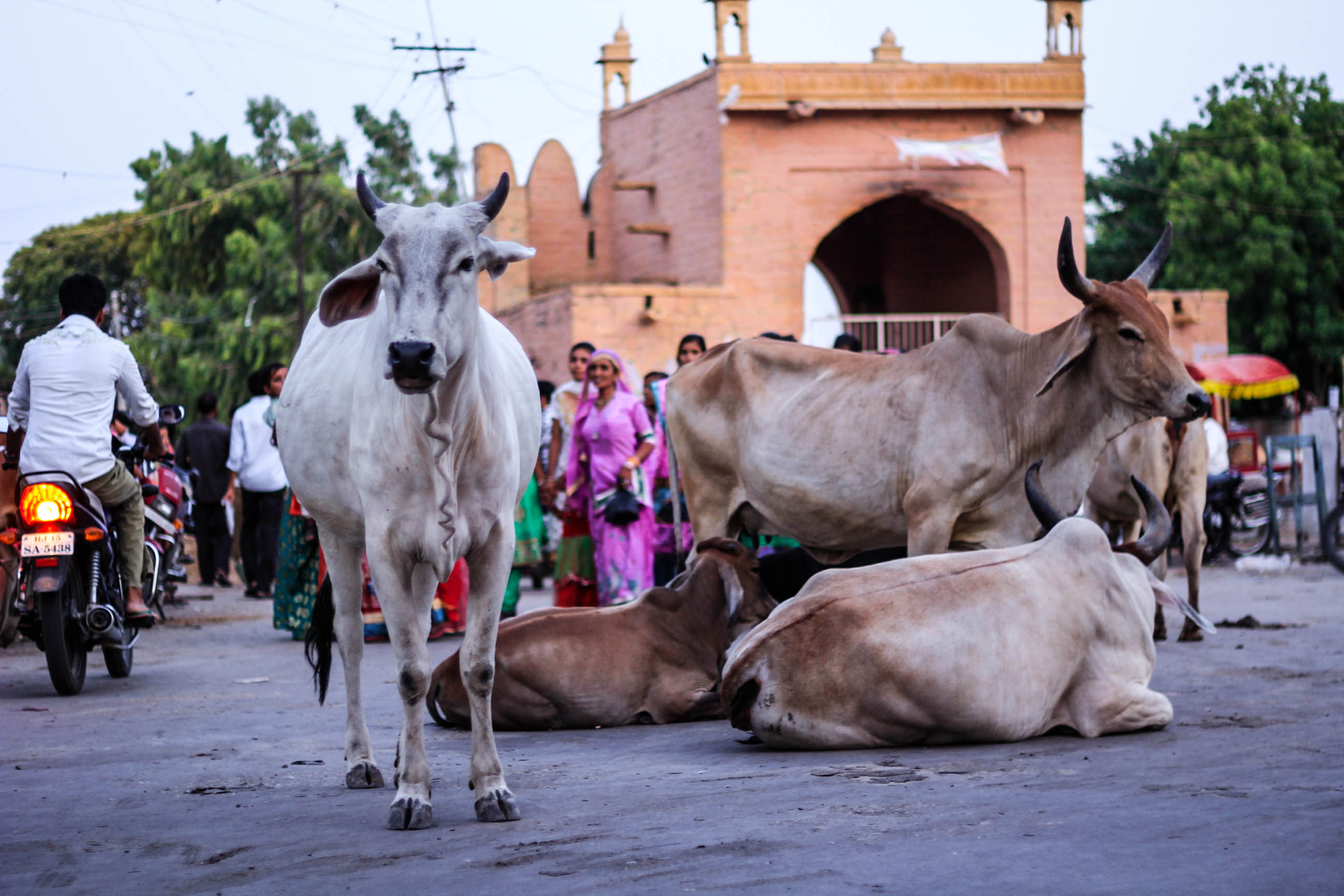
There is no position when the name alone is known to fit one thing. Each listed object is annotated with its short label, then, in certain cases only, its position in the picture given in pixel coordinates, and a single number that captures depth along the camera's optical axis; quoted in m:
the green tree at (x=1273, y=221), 34.84
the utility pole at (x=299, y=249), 32.16
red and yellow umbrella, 22.97
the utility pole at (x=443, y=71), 28.83
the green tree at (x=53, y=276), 44.16
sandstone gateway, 25.95
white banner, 26.28
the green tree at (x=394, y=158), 38.88
